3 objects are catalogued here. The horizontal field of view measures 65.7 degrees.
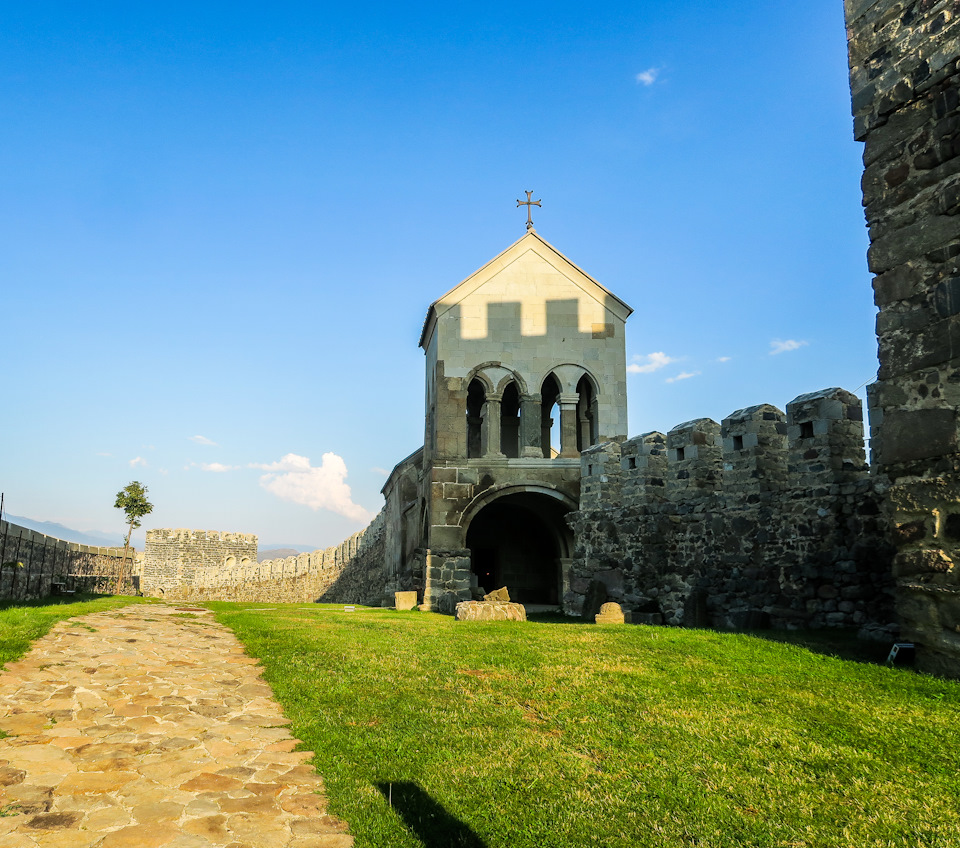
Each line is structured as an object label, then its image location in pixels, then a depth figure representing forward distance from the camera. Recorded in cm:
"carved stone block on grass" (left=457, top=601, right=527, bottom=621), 1298
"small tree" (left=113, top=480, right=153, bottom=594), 3384
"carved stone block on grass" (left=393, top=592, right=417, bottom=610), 1897
